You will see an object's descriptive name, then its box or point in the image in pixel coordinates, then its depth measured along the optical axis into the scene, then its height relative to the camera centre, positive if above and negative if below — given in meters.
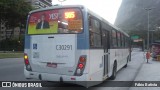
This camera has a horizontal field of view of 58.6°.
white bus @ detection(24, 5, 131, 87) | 4.50 +0.00
